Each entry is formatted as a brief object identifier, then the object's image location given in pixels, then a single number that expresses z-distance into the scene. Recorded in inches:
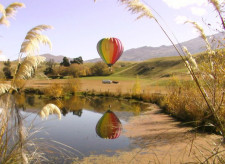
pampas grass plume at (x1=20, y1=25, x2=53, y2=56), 128.4
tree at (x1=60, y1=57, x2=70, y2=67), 1825.1
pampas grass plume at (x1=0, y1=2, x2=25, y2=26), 134.8
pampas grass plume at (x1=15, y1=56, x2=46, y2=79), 124.6
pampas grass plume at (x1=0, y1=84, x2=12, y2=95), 122.1
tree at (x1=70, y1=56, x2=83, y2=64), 1965.3
